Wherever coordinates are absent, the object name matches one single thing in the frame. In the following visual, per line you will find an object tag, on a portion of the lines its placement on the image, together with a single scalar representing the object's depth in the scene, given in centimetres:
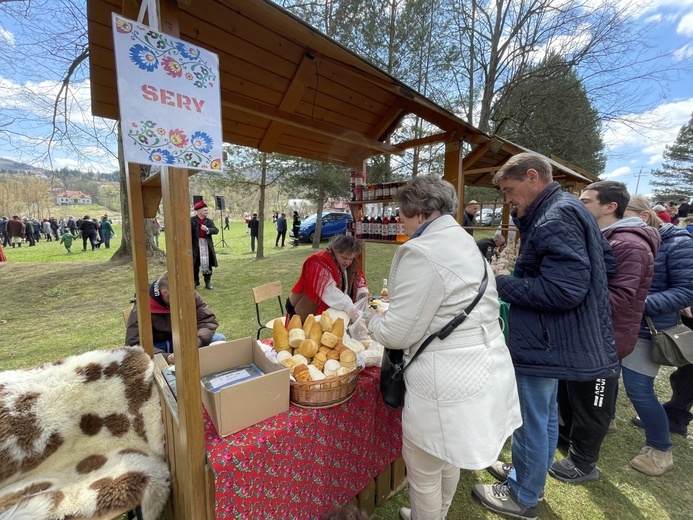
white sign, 92
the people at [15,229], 1688
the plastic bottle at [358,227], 341
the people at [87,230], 1456
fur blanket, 141
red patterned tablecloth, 131
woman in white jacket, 128
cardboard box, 131
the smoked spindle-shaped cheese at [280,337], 177
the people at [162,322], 253
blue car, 1585
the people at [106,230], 1578
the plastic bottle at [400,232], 304
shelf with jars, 310
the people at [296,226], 1532
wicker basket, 152
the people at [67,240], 1395
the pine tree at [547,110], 1044
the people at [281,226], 1492
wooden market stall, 120
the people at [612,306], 190
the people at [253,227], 1274
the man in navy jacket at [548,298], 149
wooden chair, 359
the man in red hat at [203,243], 668
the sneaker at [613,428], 279
